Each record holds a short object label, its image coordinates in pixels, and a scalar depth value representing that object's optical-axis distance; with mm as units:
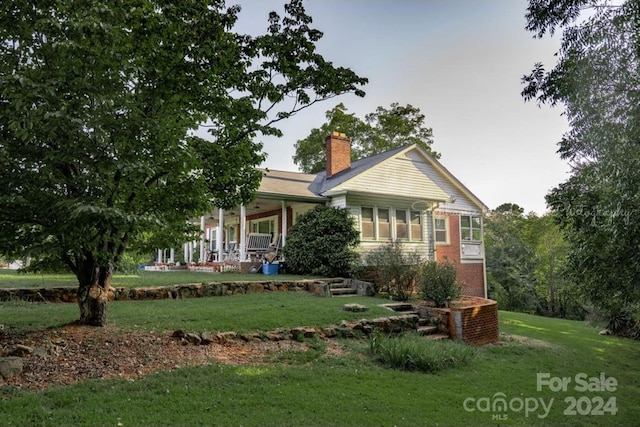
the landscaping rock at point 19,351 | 5180
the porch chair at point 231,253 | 17781
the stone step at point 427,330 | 9117
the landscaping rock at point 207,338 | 6621
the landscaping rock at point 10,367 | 4574
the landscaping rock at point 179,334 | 6609
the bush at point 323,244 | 14680
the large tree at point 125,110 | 4758
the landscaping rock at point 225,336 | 6797
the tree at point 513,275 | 25875
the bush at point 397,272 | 11852
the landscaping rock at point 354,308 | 9477
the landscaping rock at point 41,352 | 5242
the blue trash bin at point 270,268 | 15664
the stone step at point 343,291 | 12492
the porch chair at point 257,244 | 17281
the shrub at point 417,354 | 6504
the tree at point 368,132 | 33500
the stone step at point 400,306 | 10312
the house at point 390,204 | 16547
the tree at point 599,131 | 5098
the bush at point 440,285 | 10305
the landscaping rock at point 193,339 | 6531
